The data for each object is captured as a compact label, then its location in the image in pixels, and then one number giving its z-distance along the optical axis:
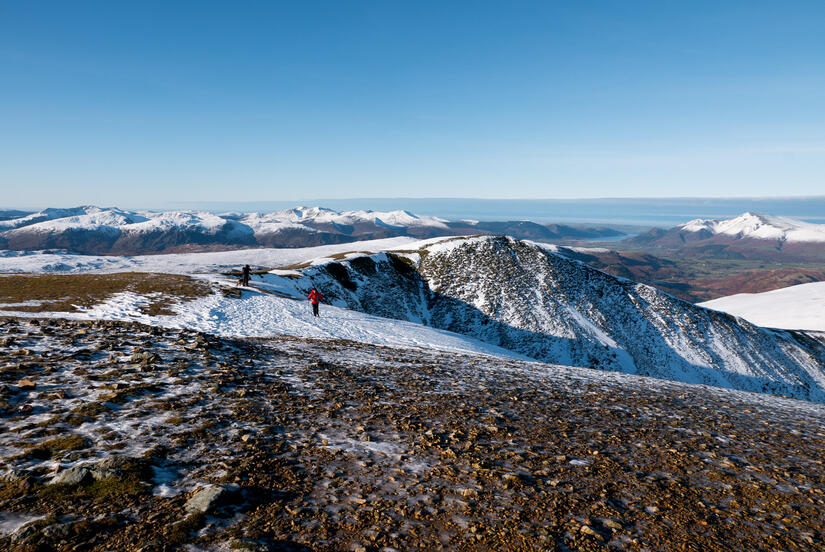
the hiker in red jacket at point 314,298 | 35.75
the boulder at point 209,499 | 6.52
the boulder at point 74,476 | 6.95
